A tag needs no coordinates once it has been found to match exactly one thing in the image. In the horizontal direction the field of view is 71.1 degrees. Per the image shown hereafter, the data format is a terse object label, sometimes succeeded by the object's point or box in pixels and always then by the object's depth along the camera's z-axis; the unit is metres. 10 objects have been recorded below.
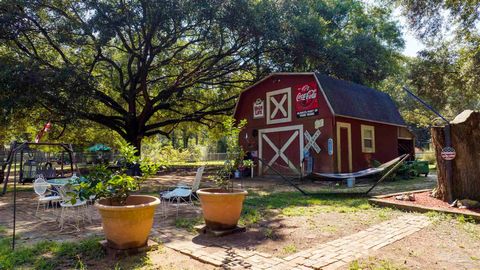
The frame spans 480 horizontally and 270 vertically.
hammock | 9.25
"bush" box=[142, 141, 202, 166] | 4.69
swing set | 13.51
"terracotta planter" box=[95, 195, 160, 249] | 3.97
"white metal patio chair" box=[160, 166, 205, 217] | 7.00
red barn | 13.14
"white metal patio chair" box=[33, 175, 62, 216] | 6.54
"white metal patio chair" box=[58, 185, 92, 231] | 5.57
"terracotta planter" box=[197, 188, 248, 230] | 4.97
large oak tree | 12.78
